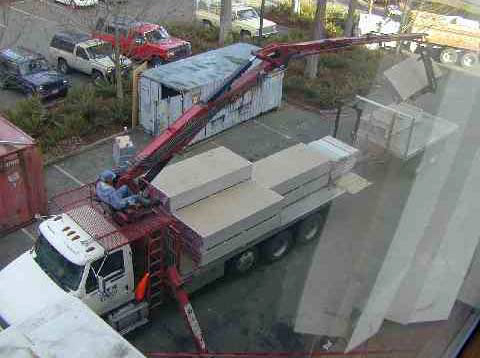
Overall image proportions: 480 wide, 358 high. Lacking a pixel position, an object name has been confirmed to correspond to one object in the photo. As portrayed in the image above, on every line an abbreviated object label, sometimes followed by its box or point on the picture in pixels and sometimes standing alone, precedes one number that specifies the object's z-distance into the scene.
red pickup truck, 16.17
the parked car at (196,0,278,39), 19.77
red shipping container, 8.93
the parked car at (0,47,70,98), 14.26
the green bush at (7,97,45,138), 12.31
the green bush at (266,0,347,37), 20.77
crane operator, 6.75
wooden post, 13.00
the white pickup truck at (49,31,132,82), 15.53
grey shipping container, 12.45
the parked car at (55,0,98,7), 20.92
